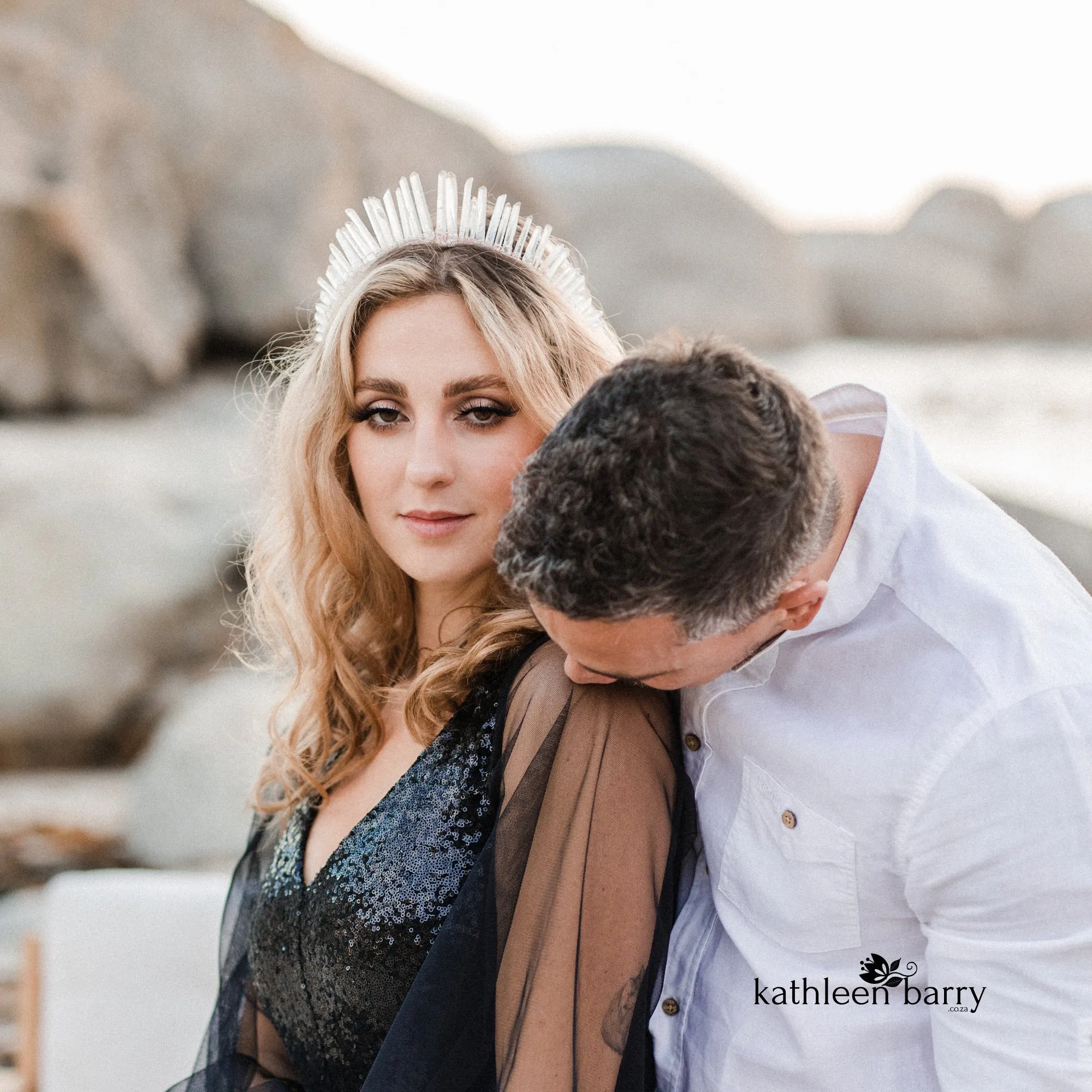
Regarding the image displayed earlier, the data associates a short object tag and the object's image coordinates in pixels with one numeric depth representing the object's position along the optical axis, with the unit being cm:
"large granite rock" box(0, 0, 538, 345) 574
